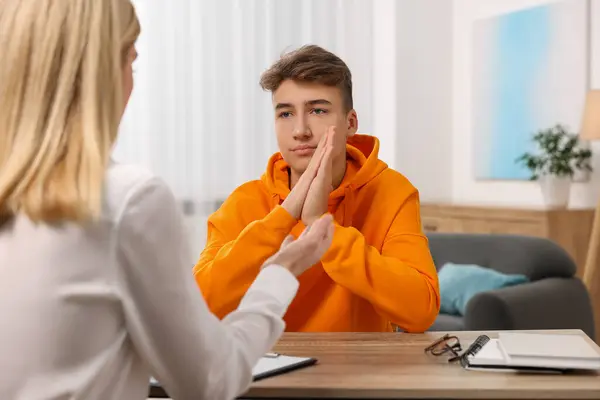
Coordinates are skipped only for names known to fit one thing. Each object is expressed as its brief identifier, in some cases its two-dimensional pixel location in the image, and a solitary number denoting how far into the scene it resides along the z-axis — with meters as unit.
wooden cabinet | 3.88
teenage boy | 1.87
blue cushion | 3.16
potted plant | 3.98
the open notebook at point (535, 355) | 1.57
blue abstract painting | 4.14
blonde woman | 1.28
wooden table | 1.50
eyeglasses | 1.68
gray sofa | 2.94
